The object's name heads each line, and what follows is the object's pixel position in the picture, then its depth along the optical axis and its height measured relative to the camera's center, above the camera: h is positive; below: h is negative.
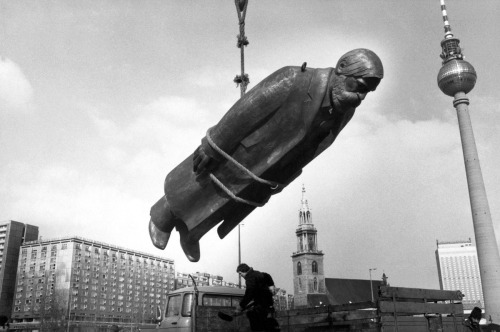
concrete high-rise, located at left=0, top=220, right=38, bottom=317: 103.00 +13.78
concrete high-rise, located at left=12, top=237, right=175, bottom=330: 85.00 +4.79
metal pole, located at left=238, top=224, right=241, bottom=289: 28.70 +3.46
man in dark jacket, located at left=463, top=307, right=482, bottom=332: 6.43 -0.33
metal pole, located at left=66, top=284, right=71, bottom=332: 75.56 -0.18
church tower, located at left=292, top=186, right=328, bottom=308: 113.94 +8.97
